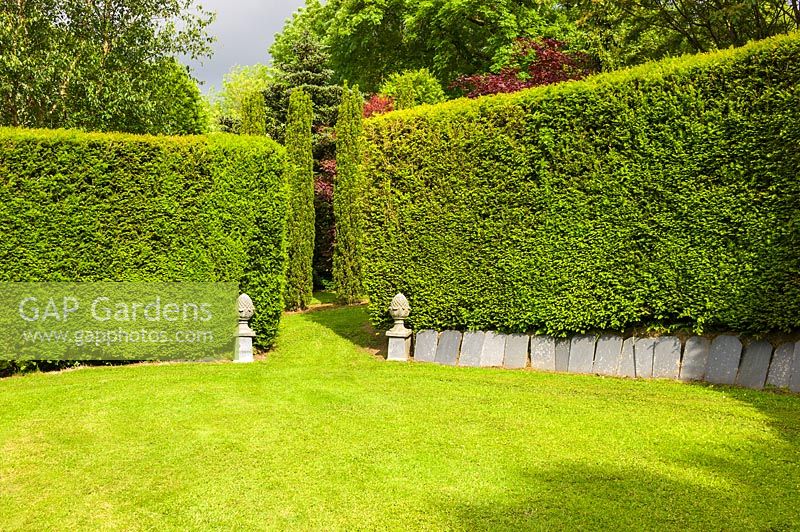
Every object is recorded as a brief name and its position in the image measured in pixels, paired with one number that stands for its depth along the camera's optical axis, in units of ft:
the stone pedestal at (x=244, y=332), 31.22
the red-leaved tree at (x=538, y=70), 48.81
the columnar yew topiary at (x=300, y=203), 48.88
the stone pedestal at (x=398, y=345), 32.17
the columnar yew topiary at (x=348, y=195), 49.08
